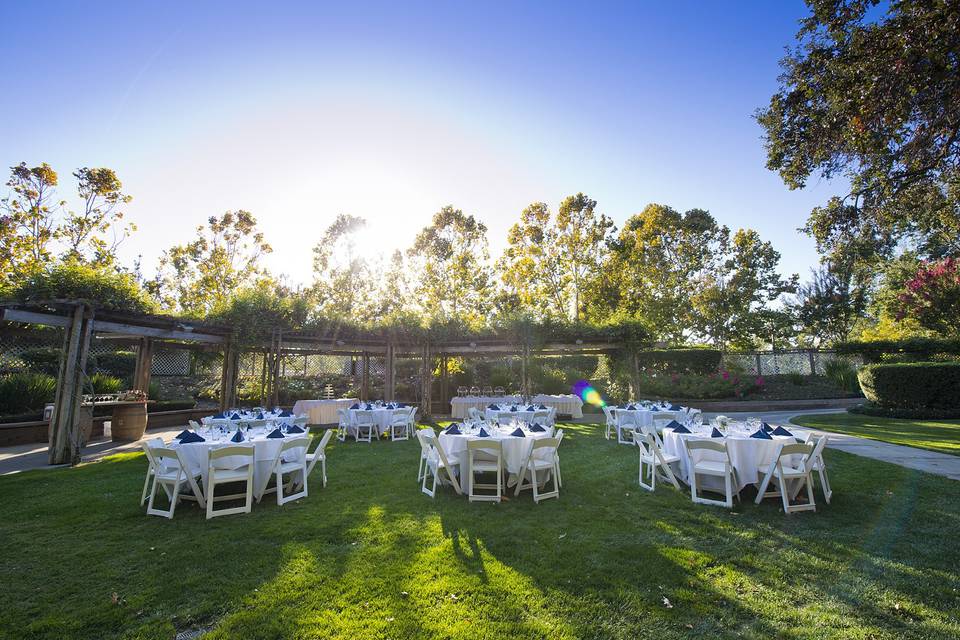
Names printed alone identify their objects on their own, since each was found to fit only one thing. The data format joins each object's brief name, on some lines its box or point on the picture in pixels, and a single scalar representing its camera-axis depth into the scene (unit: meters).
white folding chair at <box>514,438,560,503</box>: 5.19
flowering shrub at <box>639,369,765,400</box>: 16.81
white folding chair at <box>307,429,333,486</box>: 5.63
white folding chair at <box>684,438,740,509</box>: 4.85
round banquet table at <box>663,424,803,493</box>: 5.05
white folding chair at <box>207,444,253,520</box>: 4.62
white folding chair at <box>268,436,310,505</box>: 5.21
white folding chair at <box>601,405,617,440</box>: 10.01
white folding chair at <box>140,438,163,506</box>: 4.73
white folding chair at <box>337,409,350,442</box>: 10.44
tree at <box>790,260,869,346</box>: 27.77
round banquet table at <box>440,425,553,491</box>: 5.52
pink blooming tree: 16.02
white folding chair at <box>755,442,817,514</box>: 4.59
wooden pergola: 7.67
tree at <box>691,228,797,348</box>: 25.20
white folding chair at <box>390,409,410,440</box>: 10.59
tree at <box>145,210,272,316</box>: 23.27
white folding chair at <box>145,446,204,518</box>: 4.61
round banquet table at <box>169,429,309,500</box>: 5.02
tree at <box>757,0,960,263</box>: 5.38
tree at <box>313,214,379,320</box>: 24.19
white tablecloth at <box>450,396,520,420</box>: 14.49
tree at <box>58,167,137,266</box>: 17.69
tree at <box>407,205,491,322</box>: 23.44
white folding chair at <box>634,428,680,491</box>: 5.47
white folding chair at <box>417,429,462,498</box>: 5.22
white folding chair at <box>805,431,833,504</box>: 4.70
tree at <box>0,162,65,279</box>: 16.19
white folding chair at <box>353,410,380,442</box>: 10.37
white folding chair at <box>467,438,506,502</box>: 5.14
